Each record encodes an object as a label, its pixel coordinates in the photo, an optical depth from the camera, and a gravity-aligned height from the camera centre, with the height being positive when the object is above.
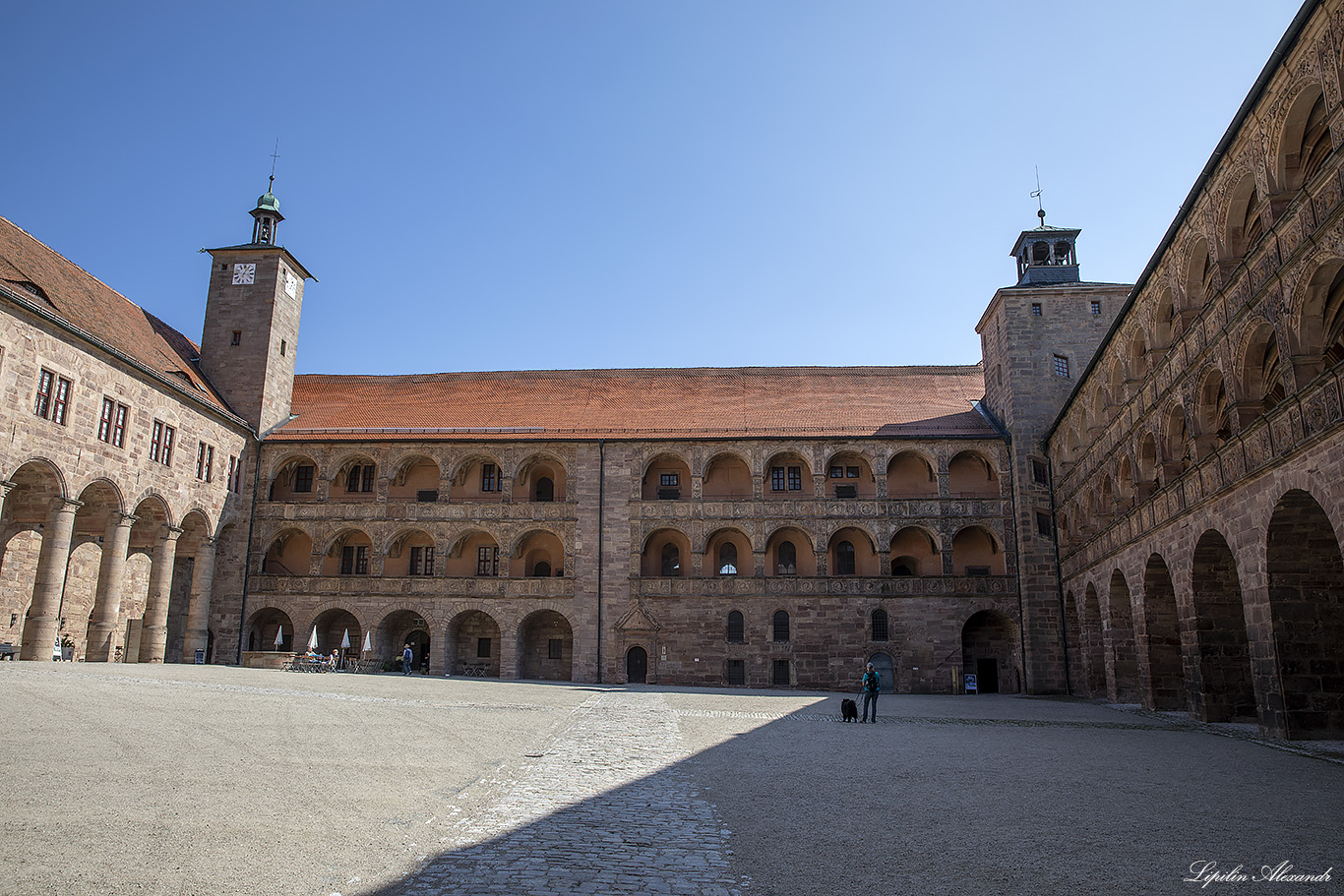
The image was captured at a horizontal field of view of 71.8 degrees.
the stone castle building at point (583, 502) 26.23 +4.67
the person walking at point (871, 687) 18.94 -0.95
